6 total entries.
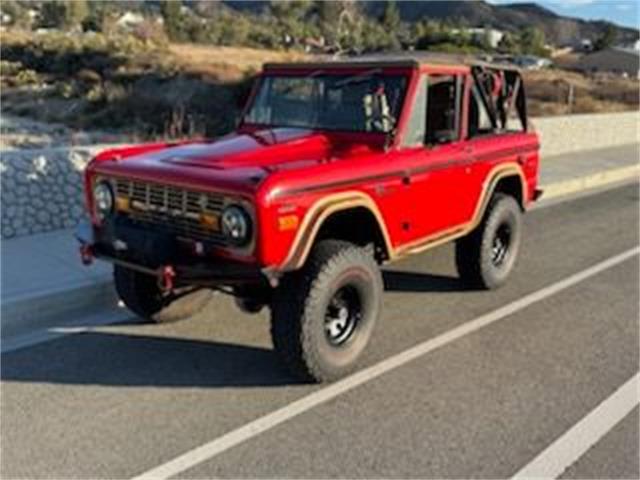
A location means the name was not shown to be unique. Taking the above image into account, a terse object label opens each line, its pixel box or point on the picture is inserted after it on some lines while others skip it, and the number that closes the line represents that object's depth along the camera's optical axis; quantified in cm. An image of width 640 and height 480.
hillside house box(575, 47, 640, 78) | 7869
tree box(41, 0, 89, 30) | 8919
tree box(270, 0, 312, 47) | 8143
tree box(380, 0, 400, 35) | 8285
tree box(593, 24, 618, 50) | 10131
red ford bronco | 476
